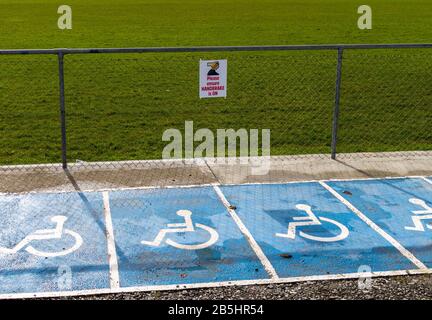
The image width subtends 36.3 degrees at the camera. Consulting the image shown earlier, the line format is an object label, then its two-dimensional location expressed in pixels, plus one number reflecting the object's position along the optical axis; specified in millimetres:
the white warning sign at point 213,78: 9148
